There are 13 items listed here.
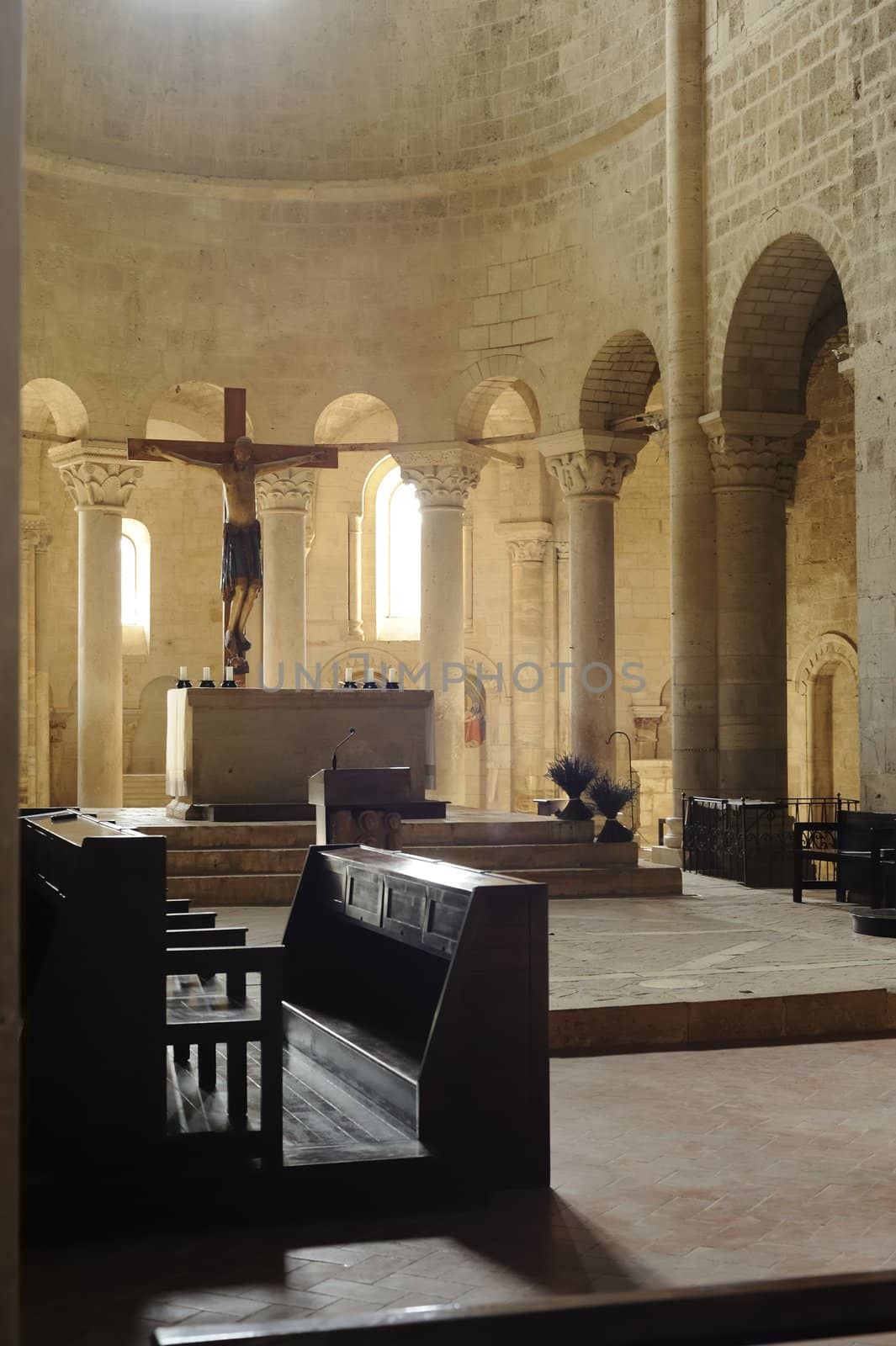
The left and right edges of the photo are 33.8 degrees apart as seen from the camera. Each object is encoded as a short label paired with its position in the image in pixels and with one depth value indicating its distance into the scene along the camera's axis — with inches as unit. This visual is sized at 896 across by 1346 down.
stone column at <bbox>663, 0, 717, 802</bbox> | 614.5
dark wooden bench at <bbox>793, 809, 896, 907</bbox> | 441.4
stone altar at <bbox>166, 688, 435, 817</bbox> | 546.6
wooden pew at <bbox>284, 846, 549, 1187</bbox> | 179.0
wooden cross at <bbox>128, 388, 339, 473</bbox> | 606.2
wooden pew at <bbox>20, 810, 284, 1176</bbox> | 167.5
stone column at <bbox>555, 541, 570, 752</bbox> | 960.9
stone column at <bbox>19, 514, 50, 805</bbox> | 902.4
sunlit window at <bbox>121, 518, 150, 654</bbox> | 997.8
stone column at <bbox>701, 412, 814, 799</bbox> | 608.4
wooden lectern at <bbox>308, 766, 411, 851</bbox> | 416.5
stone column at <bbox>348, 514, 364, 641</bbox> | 977.5
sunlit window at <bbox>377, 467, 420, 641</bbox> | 994.1
